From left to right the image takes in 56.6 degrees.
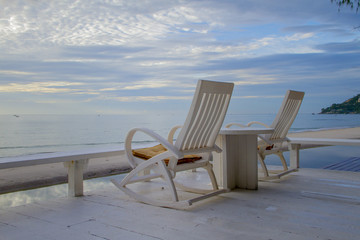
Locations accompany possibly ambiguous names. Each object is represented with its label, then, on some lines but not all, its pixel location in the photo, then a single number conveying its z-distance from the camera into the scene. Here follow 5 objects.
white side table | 3.39
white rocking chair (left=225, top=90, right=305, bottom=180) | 3.84
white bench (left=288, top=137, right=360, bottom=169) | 4.41
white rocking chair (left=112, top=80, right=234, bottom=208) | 2.65
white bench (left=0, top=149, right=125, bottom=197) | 2.88
